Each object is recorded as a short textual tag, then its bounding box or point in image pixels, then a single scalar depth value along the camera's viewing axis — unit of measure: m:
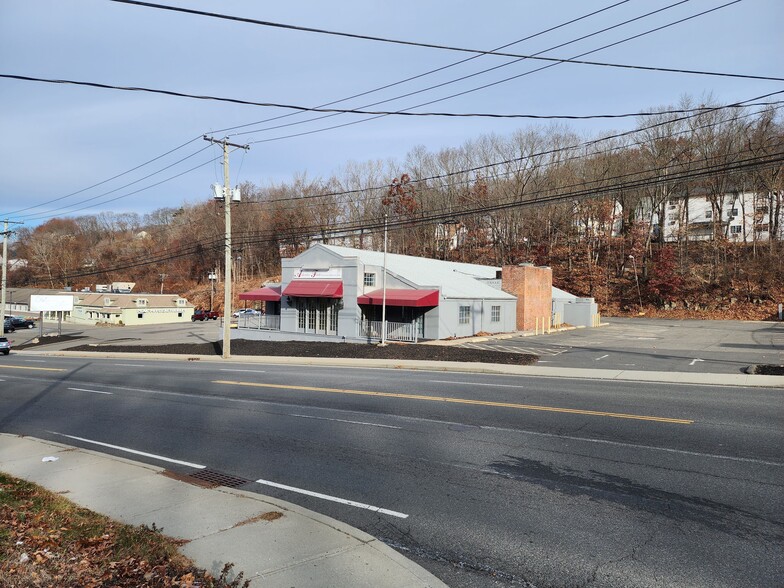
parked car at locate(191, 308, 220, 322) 75.56
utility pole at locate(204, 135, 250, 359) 29.27
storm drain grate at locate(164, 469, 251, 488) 8.31
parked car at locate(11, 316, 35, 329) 71.93
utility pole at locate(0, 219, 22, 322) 49.16
